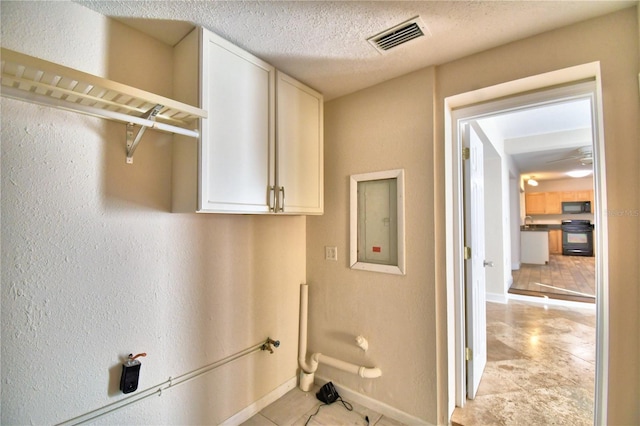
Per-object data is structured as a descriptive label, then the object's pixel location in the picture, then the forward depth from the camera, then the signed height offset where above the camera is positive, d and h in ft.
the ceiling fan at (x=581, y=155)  14.05 +3.68
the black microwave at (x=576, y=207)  28.36 +1.27
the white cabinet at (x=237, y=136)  4.47 +1.64
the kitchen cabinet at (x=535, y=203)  30.45 +1.87
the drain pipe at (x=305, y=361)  6.75 -3.69
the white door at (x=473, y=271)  6.39 -1.32
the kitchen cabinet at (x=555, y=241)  30.19 -2.56
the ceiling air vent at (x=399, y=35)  4.55 +3.33
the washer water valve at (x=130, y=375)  4.27 -2.48
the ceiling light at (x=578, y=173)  21.74 +3.91
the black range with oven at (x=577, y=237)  27.73 -1.98
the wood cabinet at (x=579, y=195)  28.43 +2.52
